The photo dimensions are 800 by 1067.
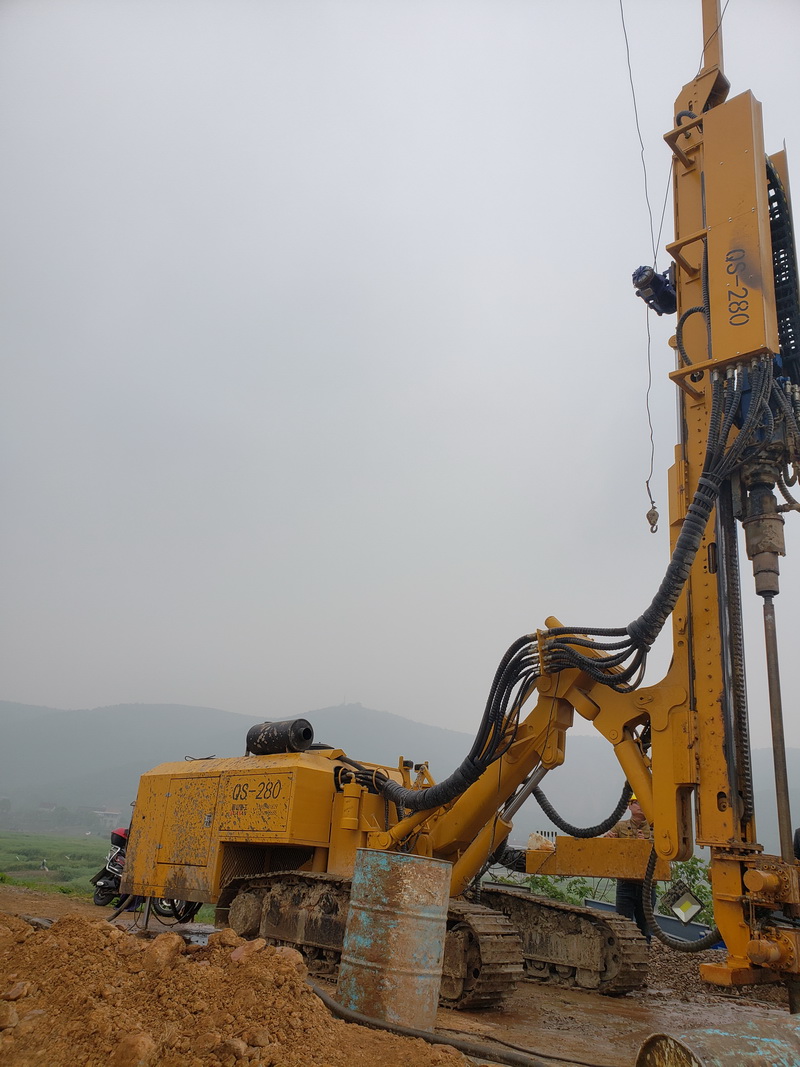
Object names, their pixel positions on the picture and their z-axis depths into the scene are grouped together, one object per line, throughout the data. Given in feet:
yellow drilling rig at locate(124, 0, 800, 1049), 20.03
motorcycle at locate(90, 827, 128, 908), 44.62
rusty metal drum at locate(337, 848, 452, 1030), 17.20
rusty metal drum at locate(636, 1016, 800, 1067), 10.52
